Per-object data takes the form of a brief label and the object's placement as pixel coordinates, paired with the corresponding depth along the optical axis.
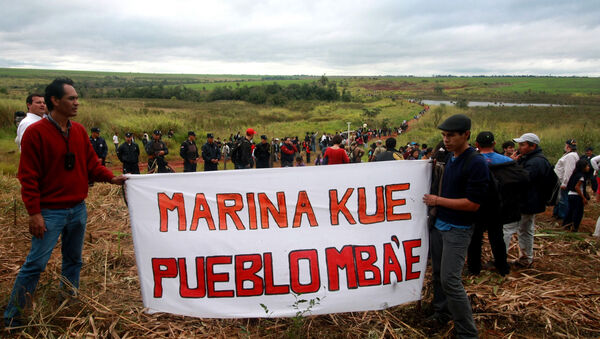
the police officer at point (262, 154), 10.49
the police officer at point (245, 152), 9.98
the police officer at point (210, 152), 10.35
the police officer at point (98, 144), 10.06
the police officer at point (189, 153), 10.45
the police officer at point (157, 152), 10.42
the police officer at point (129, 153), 9.88
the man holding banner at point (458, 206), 2.71
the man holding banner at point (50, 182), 2.71
